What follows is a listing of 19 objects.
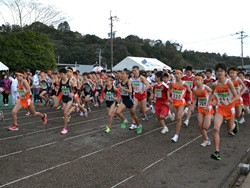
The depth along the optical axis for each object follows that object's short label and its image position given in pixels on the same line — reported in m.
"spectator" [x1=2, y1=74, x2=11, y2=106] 16.53
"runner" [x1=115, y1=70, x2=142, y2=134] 8.58
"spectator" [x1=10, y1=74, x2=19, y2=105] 16.59
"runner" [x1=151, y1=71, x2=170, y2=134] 8.42
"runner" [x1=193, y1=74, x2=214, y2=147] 6.85
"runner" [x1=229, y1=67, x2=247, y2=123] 8.46
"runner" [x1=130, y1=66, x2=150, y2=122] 9.18
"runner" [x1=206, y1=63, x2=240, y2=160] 5.95
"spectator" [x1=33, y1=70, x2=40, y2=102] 16.50
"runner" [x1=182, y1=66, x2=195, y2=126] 9.69
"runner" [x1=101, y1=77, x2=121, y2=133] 8.73
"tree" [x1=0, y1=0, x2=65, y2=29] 39.53
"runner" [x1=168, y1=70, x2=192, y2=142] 7.88
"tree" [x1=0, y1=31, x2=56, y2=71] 30.41
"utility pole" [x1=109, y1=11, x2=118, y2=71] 40.18
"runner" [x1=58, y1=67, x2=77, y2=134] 8.76
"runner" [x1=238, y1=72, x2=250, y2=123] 10.72
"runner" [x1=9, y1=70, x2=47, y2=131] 8.86
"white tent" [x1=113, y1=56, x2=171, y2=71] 33.44
